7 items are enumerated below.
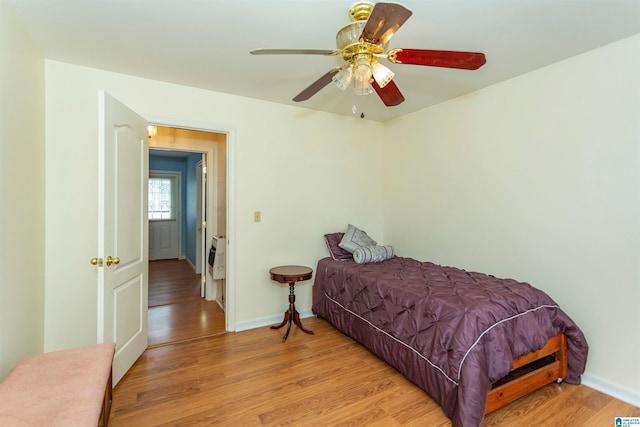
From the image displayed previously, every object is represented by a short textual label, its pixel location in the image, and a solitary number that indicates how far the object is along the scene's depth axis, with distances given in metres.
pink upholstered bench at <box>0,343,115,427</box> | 1.16
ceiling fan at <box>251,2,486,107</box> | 1.40
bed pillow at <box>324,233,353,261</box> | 3.35
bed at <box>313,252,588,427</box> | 1.73
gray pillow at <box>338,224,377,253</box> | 3.31
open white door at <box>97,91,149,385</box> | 1.92
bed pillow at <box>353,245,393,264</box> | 3.08
